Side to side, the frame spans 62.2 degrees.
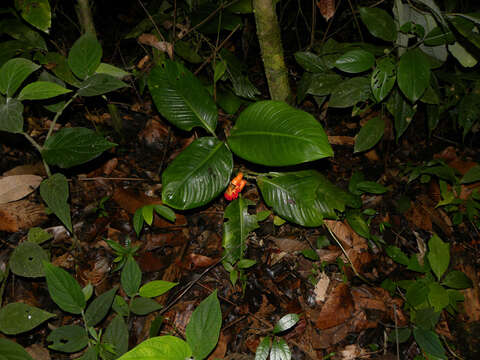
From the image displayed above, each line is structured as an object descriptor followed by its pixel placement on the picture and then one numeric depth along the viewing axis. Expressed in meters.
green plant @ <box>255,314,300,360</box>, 0.55
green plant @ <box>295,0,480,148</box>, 0.57
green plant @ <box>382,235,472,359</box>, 0.59
